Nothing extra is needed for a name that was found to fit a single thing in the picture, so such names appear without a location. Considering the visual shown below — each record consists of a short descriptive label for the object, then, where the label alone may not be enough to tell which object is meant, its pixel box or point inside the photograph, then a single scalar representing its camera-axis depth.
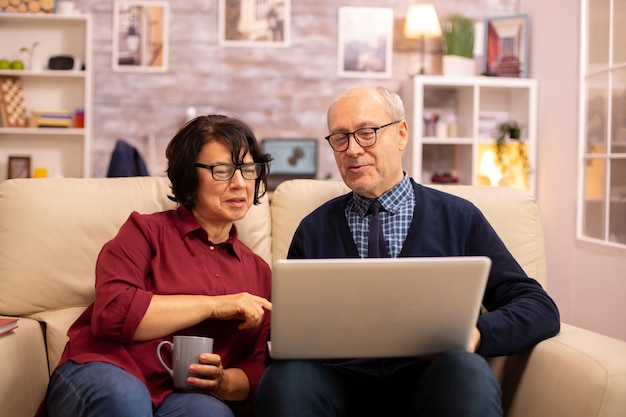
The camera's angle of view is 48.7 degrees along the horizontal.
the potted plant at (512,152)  4.43
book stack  4.46
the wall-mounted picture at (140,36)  4.66
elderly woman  1.50
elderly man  1.44
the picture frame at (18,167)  4.54
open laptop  1.26
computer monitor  4.73
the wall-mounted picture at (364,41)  4.80
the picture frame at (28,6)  4.42
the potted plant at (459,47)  4.64
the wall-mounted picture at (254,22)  4.72
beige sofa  1.61
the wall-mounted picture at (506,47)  4.62
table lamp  4.57
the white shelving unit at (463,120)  4.46
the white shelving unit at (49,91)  4.59
